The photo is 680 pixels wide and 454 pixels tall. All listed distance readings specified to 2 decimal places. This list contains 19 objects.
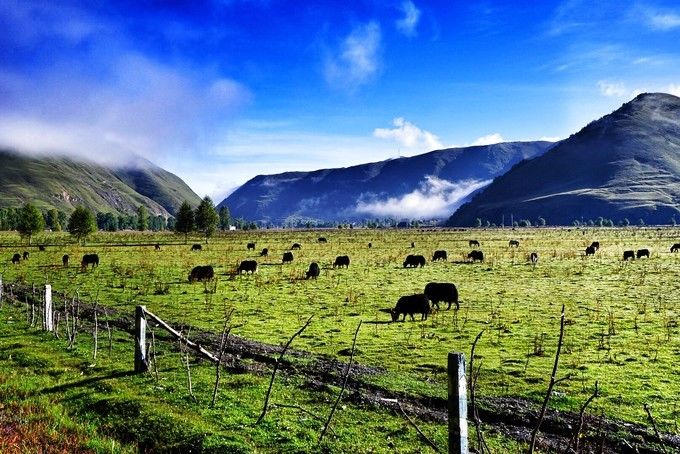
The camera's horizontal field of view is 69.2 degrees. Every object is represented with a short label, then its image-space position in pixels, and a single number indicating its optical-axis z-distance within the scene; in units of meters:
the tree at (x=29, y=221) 93.88
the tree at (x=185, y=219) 103.31
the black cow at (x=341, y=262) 51.31
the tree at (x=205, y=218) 103.00
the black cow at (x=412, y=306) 25.00
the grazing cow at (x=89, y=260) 50.10
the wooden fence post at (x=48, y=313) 20.23
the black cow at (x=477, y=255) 55.36
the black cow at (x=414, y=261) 50.84
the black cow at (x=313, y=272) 42.75
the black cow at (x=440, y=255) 58.67
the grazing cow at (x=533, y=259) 50.83
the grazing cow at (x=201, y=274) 40.09
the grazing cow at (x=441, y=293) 28.11
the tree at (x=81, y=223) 90.81
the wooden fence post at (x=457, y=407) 7.14
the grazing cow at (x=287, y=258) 57.31
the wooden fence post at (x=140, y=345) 14.64
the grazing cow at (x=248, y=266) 45.34
